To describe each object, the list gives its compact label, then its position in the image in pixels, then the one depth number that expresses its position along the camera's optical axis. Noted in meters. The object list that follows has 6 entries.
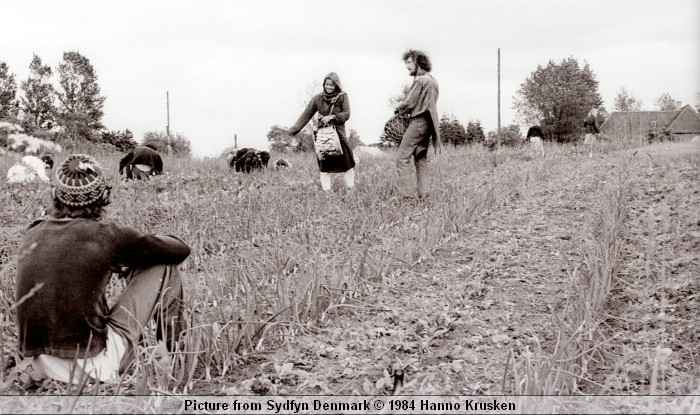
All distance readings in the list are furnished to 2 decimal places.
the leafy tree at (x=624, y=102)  78.19
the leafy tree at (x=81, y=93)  52.04
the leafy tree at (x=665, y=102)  78.09
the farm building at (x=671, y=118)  54.69
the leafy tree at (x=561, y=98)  53.91
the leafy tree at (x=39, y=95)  45.83
